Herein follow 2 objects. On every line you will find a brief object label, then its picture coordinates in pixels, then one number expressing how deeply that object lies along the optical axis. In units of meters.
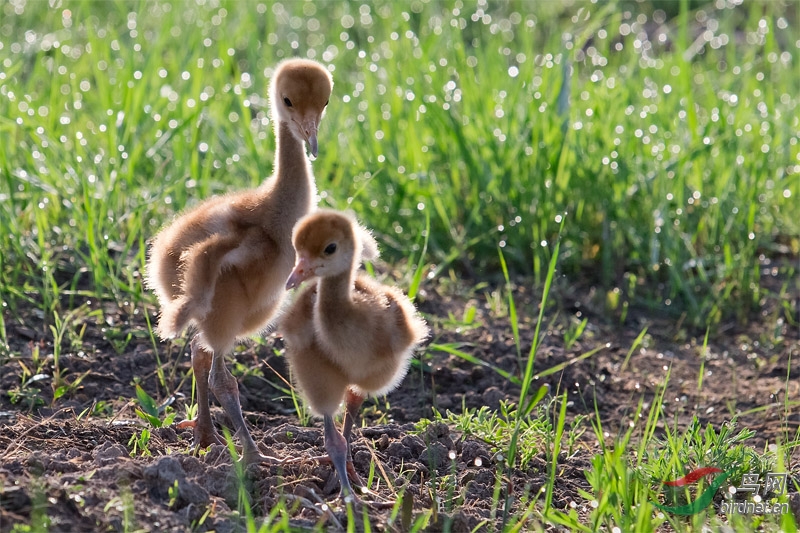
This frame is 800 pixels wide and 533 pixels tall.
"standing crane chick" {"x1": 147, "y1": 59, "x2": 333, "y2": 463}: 7.11
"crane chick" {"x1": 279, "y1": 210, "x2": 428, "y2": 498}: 6.68
